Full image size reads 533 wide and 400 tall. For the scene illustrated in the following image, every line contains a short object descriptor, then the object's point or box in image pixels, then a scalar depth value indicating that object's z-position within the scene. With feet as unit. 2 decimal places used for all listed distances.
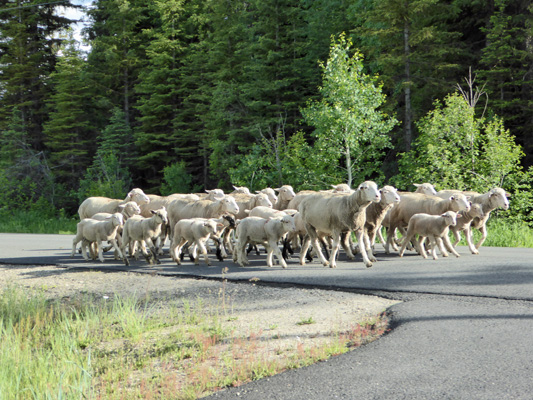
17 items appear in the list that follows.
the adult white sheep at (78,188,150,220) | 59.69
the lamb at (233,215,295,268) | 41.04
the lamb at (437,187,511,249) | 48.19
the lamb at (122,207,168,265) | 45.60
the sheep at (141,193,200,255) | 53.62
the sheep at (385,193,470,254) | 48.16
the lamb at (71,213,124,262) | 47.50
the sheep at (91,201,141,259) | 52.57
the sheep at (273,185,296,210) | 56.95
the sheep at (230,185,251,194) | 64.54
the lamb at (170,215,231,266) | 43.14
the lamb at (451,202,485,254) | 45.96
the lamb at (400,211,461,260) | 42.32
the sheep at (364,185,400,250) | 43.60
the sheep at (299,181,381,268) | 40.14
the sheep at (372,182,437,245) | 56.26
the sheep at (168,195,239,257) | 49.16
